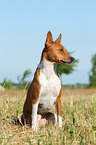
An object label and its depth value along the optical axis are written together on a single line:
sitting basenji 3.31
